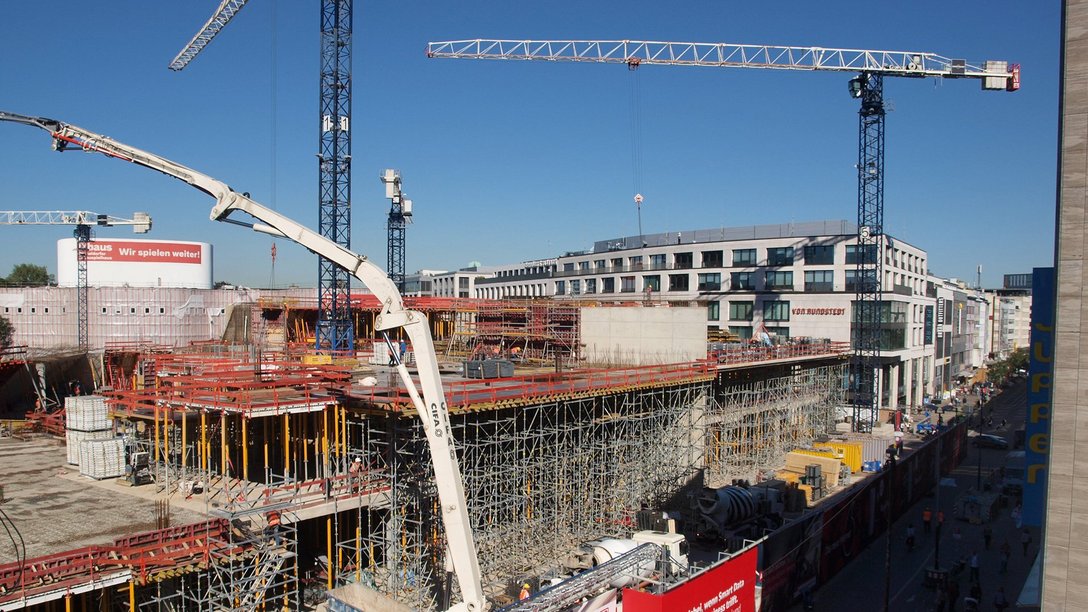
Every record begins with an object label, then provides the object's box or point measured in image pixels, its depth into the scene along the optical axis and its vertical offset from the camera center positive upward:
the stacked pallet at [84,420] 25.70 -4.87
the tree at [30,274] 114.19 +1.68
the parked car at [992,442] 51.38 -10.75
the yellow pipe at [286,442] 21.39 -4.69
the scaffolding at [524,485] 21.73 -7.19
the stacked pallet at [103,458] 23.72 -5.80
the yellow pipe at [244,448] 21.20 -4.81
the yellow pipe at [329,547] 20.88 -7.58
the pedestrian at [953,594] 23.78 -10.16
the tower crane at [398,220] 62.69 +6.16
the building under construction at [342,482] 17.05 -6.18
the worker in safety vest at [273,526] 18.33 -6.13
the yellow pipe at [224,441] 20.62 -4.52
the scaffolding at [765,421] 38.78 -8.14
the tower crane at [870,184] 57.38 +8.60
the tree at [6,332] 52.19 -3.53
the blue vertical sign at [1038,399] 13.16 -1.99
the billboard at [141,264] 61.28 +1.91
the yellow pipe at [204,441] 22.25 -4.87
